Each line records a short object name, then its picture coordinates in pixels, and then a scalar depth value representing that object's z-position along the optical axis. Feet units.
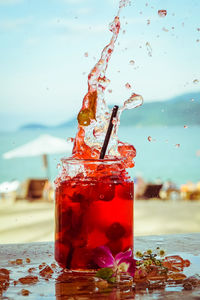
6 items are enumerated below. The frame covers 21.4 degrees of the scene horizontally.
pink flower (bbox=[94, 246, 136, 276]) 3.22
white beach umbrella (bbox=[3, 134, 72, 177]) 27.66
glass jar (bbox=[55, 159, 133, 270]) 3.36
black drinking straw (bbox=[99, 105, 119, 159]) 3.35
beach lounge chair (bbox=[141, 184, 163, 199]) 27.88
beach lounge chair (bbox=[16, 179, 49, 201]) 29.89
